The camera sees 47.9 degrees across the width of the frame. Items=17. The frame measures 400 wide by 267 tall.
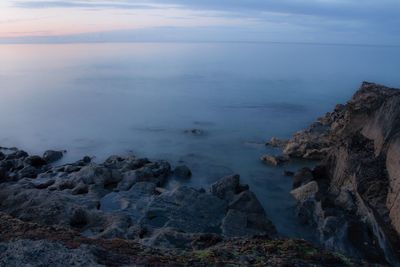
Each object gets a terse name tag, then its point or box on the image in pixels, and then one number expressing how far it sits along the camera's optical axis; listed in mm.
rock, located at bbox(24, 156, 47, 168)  26750
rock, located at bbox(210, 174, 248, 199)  21036
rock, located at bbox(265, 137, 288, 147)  31844
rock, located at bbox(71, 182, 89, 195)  21228
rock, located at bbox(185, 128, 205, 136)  36094
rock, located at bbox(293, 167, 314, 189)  22872
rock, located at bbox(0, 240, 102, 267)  9414
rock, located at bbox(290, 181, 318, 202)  20506
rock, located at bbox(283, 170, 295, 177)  25250
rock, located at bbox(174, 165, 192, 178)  25172
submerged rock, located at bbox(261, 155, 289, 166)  27312
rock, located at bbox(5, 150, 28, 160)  28202
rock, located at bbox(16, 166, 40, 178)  24445
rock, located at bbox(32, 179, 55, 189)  22375
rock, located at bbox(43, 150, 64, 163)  28416
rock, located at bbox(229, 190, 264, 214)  19136
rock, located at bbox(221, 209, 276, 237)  17156
